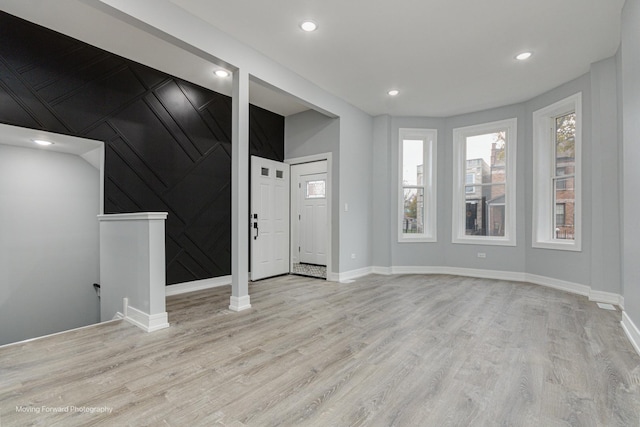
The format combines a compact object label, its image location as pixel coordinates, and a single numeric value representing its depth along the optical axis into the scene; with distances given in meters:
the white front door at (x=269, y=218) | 5.19
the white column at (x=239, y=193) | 3.44
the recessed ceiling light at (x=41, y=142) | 3.72
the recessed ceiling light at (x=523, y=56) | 3.65
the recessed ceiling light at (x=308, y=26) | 3.13
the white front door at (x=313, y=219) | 6.75
